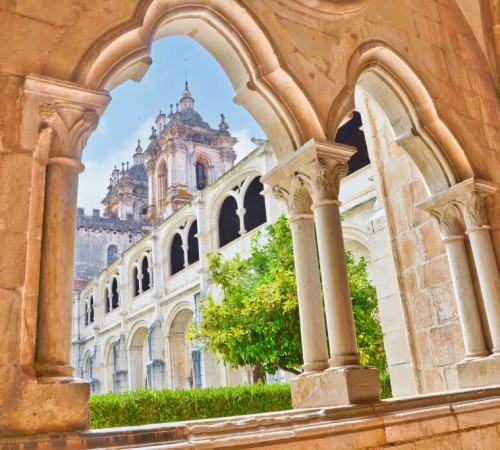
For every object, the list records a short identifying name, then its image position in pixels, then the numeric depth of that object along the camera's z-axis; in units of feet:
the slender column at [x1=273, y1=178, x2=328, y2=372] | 10.61
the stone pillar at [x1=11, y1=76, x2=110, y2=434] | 7.09
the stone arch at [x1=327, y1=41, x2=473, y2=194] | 14.37
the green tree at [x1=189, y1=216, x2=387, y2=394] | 29.14
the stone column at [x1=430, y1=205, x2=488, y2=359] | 13.87
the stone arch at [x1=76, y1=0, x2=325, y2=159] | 11.69
